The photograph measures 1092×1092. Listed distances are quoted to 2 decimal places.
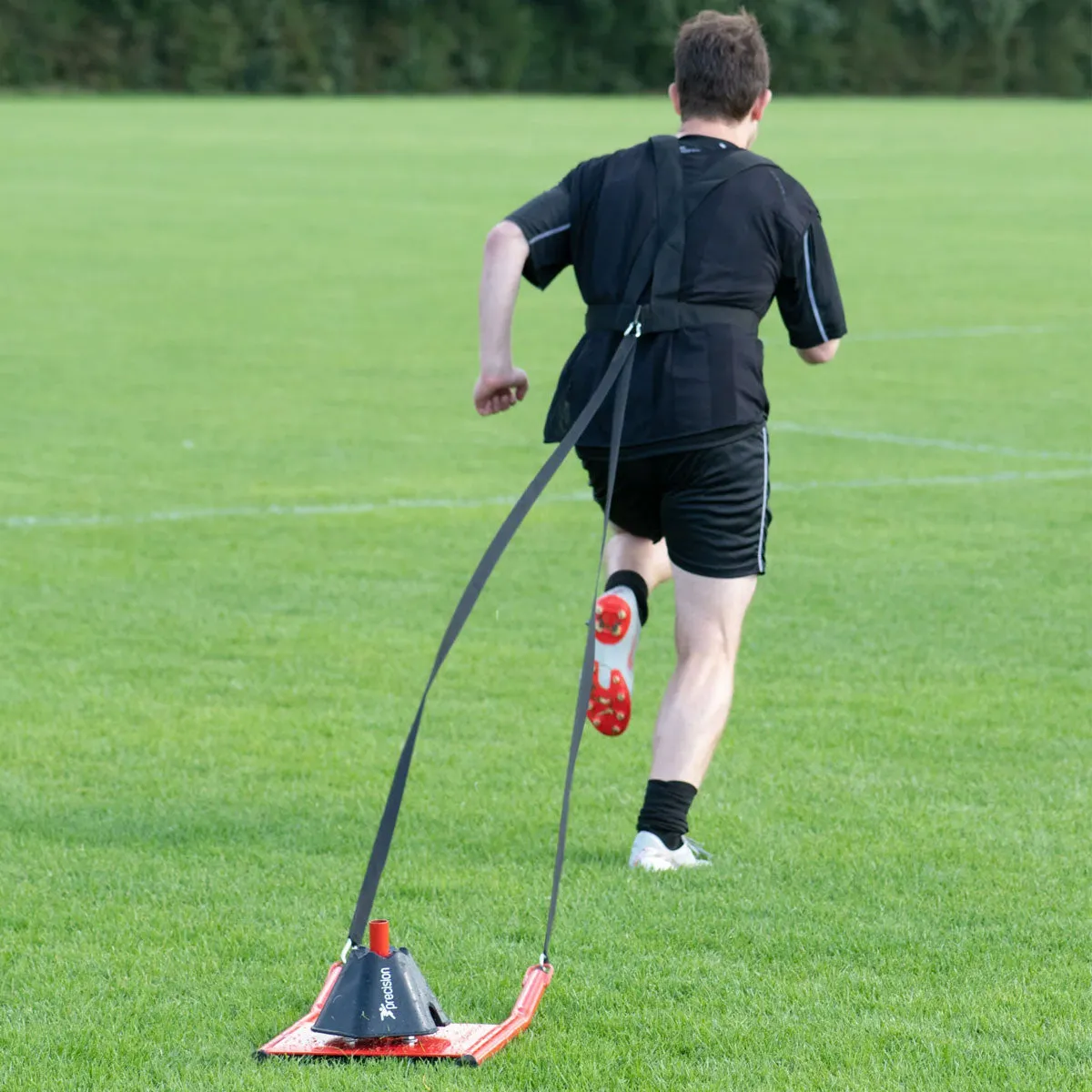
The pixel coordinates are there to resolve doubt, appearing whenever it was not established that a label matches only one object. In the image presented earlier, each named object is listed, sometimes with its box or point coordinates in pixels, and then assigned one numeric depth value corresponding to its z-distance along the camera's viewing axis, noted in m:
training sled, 8.54
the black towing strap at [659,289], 10.42
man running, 10.98
